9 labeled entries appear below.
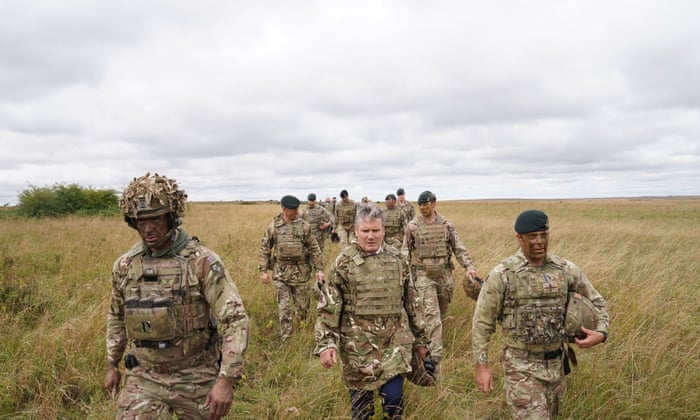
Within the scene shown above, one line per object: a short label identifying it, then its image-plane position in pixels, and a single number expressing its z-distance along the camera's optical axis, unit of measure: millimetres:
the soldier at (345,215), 11820
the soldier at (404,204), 10762
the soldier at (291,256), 6047
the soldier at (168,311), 2352
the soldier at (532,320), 2699
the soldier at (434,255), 5363
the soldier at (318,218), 10242
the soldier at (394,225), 9570
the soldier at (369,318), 2930
